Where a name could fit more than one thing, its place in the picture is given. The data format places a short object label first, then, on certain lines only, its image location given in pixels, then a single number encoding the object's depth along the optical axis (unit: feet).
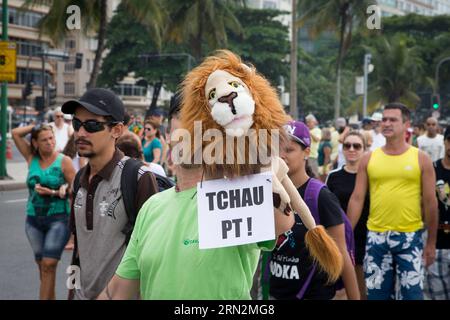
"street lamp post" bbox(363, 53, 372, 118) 108.26
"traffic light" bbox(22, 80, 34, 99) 125.64
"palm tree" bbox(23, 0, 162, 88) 69.15
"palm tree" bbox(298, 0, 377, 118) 114.42
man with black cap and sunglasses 11.34
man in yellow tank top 17.58
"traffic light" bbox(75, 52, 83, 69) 94.31
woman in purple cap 12.80
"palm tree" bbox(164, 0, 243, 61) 111.65
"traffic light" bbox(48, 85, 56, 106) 112.06
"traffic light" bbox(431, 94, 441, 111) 84.74
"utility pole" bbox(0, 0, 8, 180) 56.80
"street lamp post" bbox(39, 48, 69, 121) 84.50
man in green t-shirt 7.53
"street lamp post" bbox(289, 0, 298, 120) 87.25
